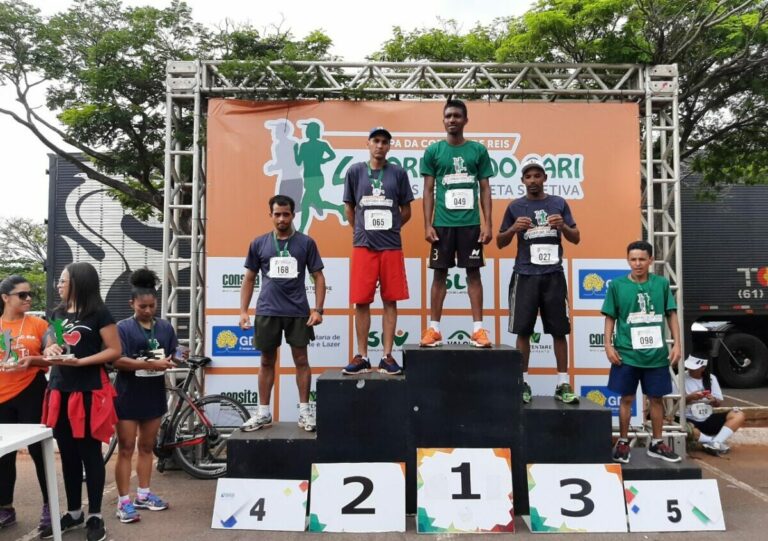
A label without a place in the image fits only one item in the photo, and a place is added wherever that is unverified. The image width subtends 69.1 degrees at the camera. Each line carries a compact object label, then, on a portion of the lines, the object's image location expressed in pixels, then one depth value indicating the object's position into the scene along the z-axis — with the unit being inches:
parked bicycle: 183.6
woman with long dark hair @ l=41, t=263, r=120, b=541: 125.3
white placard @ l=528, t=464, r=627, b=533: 132.3
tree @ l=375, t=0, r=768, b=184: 225.6
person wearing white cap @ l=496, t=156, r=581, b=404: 155.0
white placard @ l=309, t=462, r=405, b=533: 133.1
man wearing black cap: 153.6
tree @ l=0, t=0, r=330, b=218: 252.4
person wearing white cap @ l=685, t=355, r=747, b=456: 213.0
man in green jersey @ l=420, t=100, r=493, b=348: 155.9
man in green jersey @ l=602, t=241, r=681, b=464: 150.2
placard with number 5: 133.6
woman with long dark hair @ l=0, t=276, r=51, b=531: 134.5
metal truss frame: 195.6
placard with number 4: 135.2
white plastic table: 108.3
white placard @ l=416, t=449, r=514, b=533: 132.2
